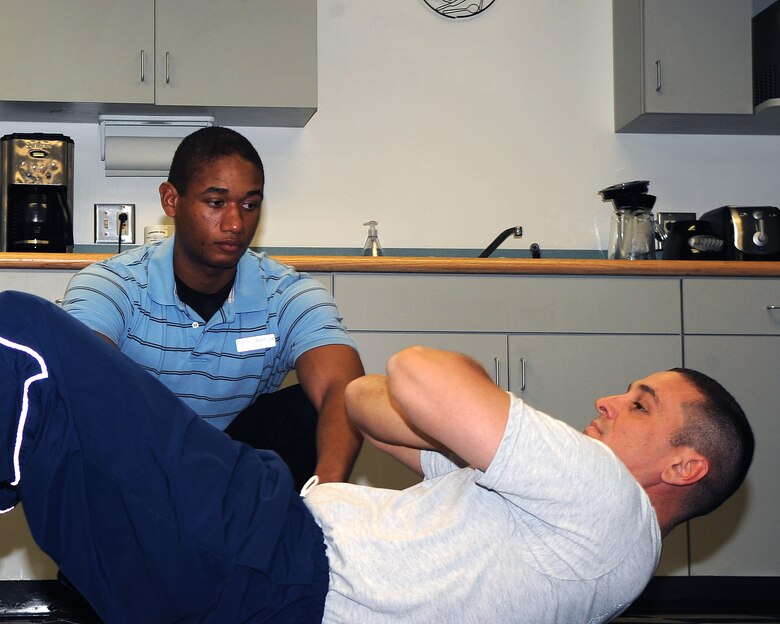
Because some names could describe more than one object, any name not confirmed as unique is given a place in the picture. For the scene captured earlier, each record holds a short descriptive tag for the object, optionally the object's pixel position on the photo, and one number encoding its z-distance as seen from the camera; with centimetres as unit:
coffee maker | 330
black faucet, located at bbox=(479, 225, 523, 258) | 355
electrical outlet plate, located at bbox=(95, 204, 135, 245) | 364
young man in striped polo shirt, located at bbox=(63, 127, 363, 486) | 210
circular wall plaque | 383
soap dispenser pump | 365
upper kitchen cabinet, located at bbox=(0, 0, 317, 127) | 332
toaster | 350
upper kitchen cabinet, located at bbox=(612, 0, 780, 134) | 359
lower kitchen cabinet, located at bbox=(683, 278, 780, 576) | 315
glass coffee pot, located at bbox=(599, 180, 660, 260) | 362
